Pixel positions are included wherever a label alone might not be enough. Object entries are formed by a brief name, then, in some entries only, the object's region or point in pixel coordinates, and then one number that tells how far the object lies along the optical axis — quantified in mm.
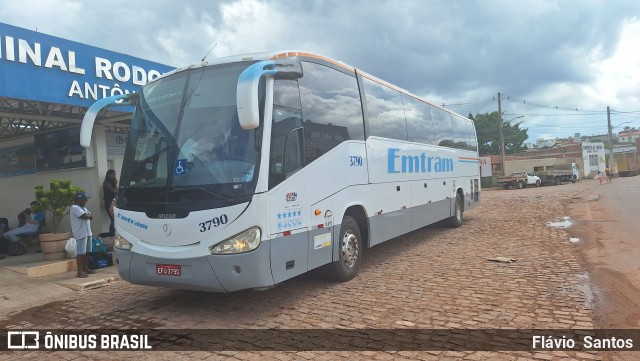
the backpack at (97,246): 8891
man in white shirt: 7445
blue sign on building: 7488
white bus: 4848
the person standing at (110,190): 9703
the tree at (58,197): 8914
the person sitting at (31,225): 10312
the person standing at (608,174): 45184
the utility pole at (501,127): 42531
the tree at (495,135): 64875
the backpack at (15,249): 10281
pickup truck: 40281
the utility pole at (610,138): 56031
